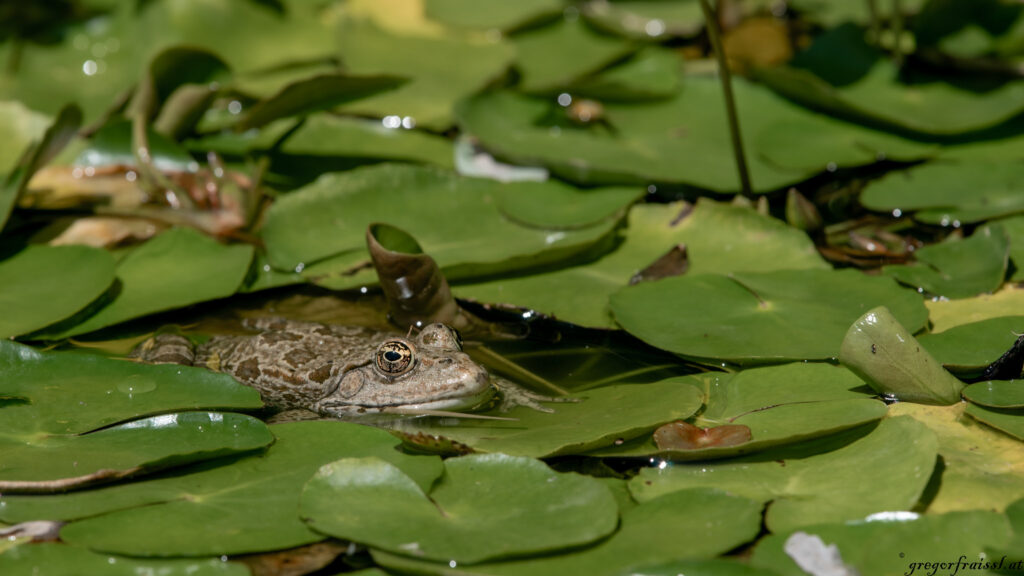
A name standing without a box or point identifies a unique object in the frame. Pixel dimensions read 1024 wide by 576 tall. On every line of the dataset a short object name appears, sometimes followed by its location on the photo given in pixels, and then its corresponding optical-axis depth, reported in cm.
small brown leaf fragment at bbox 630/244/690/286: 855
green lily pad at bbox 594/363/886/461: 614
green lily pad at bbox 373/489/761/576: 514
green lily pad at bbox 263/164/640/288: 877
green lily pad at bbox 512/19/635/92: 1224
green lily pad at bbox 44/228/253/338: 821
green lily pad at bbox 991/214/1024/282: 819
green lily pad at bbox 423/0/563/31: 1327
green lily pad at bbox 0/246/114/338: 779
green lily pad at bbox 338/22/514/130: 1138
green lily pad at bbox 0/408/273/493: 584
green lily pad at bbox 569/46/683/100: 1118
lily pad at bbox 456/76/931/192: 991
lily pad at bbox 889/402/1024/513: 565
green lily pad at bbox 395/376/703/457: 618
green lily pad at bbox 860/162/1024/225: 916
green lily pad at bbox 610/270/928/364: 720
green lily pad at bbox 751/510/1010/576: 507
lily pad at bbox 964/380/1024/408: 628
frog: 752
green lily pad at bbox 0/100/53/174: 1057
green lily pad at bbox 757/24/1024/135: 1038
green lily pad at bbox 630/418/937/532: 554
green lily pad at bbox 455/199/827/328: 834
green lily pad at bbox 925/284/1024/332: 765
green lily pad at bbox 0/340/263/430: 645
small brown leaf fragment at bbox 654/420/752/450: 618
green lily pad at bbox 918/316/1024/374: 686
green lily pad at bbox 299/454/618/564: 525
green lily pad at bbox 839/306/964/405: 632
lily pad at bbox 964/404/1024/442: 612
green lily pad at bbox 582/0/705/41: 1320
